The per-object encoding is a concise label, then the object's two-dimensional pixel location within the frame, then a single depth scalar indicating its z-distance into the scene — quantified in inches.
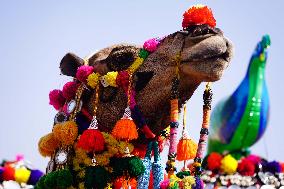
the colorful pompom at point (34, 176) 315.9
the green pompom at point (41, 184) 181.5
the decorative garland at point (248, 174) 435.6
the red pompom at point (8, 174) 324.8
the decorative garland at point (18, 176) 316.5
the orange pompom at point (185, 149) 173.2
